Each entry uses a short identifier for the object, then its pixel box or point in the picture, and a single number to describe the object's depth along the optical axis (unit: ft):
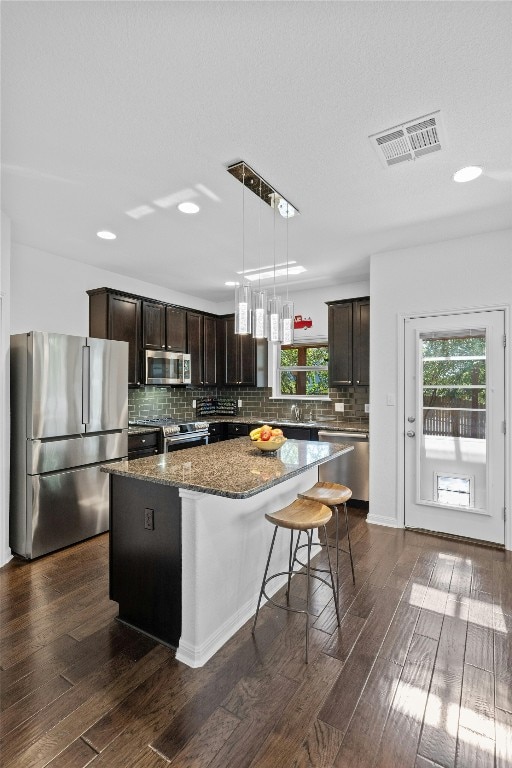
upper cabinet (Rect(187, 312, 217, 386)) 18.37
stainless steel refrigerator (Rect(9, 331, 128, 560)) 10.48
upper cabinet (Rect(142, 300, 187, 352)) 15.96
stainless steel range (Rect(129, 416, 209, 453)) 15.03
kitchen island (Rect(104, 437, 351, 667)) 6.46
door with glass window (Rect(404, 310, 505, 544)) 11.40
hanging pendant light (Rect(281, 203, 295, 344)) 9.10
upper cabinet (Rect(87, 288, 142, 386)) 14.29
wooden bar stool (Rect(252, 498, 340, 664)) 6.77
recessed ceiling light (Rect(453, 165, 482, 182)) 8.03
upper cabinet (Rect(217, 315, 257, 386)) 19.07
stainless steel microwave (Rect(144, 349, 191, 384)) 15.81
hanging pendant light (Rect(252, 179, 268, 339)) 8.68
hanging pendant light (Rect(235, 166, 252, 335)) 8.38
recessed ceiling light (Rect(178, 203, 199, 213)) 9.66
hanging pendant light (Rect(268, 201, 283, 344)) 9.04
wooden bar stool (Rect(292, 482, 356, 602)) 8.29
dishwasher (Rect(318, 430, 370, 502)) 14.49
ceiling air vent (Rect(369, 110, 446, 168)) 6.70
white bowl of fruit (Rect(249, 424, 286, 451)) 9.32
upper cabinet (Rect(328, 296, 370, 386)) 15.47
